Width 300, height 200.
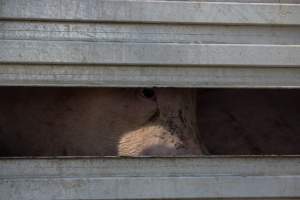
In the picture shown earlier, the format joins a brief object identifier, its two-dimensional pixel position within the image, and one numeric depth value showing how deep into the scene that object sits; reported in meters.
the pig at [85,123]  4.97
